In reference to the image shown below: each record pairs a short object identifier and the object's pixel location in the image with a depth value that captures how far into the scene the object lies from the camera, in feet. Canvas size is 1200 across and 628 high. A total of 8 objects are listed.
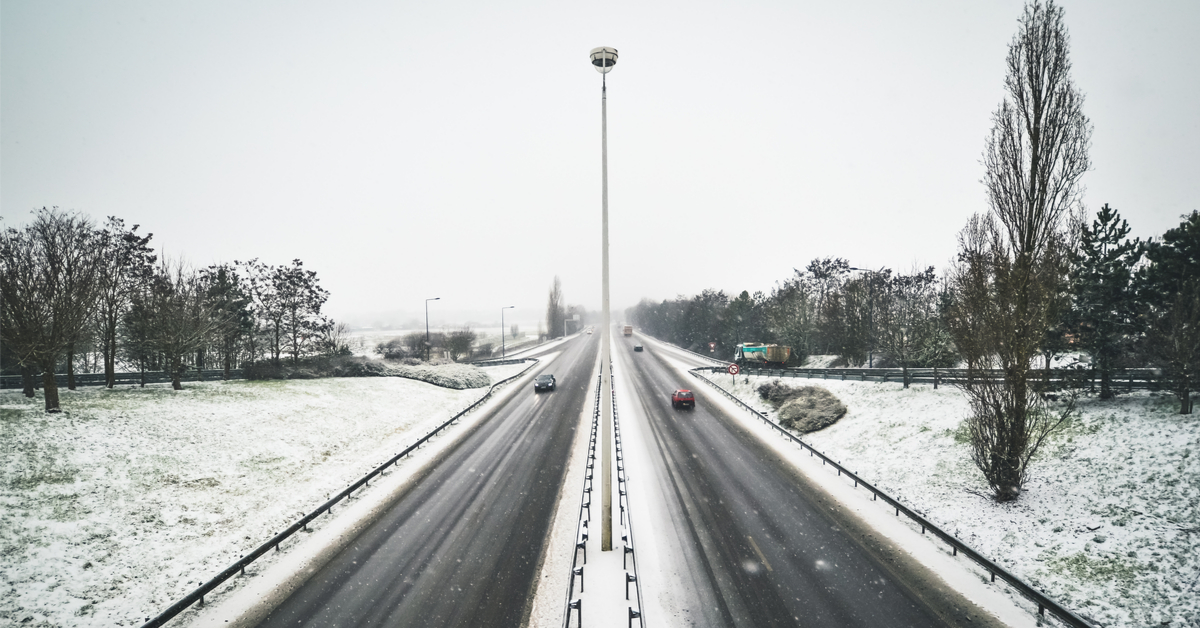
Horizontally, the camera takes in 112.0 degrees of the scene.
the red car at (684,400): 93.40
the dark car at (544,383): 116.37
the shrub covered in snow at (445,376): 119.34
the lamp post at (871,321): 117.53
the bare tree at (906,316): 94.58
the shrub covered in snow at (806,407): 75.10
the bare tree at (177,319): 80.07
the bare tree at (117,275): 75.41
